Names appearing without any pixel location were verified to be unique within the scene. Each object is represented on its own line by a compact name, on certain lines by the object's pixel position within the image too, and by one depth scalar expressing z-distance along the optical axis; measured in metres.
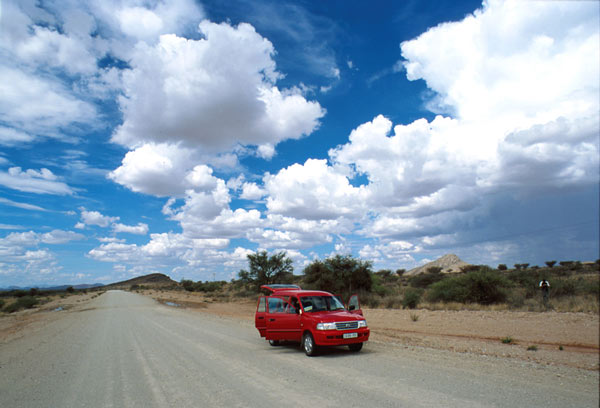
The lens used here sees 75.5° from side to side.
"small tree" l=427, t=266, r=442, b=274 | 66.43
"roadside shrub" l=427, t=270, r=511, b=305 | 25.55
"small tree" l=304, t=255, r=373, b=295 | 38.91
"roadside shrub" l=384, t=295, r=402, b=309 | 28.76
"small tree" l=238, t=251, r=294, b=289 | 48.94
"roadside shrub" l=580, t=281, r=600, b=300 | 22.84
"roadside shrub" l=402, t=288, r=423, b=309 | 27.75
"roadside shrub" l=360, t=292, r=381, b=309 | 30.59
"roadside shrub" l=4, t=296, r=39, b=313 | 51.64
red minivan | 10.49
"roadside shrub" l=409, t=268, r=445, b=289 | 51.50
